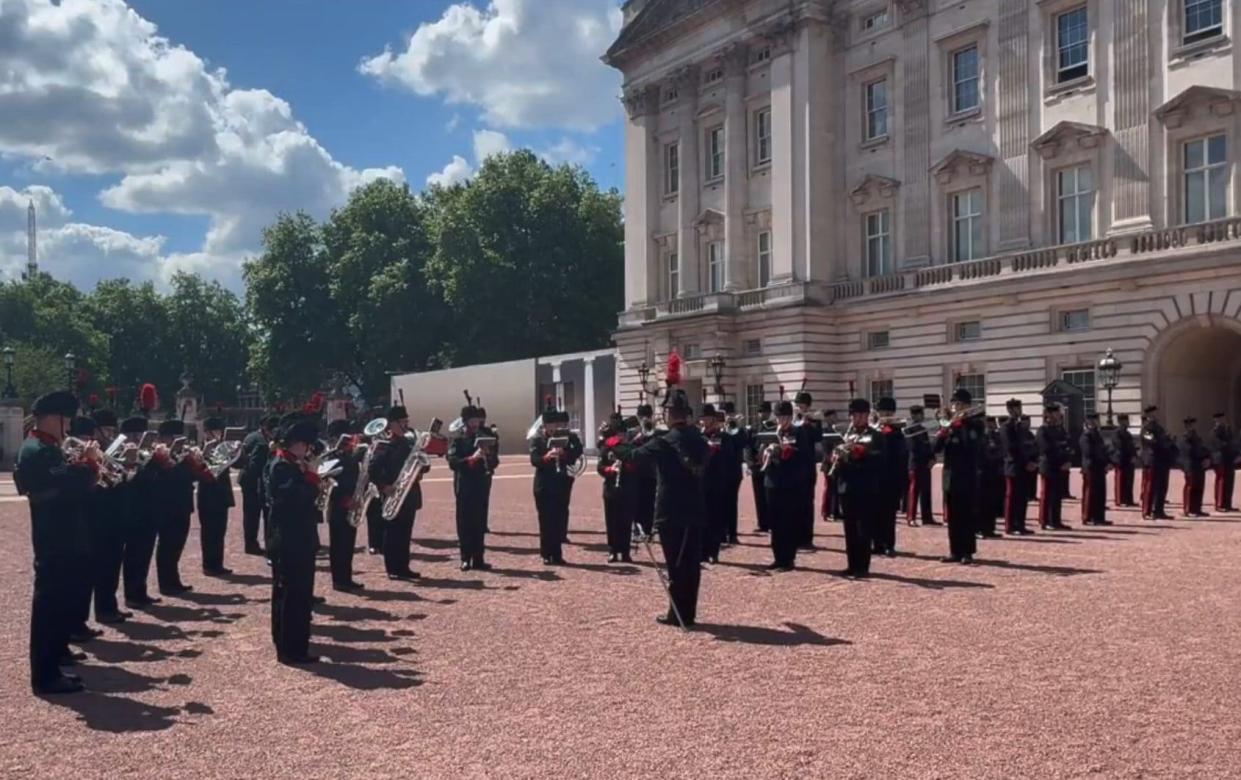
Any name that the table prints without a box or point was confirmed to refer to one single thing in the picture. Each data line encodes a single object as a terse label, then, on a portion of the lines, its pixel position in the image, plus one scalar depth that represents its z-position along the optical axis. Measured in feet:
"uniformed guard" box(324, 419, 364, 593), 40.50
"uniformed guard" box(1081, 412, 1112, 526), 57.62
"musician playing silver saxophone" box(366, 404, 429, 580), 42.83
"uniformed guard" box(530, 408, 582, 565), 46.93
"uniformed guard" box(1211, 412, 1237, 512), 63.00
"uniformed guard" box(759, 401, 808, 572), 42.42
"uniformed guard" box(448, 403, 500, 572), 45.50
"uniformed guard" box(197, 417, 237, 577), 45.34
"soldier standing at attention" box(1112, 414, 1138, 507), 63.57
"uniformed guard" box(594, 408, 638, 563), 46.09
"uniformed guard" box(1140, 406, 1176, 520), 60.90
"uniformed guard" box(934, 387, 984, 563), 43.55
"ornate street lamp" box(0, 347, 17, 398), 160.07
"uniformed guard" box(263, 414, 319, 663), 28.37
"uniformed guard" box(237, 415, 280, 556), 46.26
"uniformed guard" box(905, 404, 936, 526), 57.62
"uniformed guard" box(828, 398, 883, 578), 40.52
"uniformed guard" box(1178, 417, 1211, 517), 61.82
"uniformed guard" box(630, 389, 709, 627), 31.94
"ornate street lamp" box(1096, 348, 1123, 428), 103.76
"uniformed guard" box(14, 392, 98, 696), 25.73
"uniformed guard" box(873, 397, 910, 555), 44.86
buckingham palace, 104.83
